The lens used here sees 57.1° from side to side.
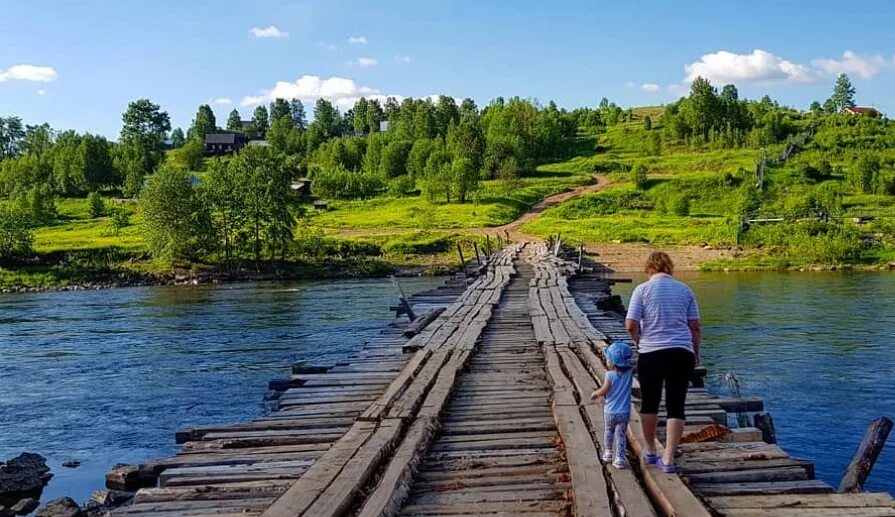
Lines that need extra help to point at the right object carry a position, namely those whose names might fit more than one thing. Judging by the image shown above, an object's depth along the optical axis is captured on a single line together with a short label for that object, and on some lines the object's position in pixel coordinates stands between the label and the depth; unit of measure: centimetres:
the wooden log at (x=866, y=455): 795
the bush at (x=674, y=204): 6569
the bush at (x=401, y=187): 8550
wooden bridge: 628
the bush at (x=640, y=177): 7856
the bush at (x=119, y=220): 6562
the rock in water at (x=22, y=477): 1172
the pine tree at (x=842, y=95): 15100
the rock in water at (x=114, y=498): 1021
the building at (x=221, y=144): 13812
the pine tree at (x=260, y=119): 17850
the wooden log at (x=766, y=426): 982
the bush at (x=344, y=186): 8706
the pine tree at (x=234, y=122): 18200
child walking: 693
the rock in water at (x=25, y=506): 1104
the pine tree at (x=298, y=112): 18638
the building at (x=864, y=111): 12457
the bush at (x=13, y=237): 5069
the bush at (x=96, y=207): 7981
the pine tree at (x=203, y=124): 15225
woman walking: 709
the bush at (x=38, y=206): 7340
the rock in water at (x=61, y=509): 985
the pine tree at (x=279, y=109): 18125
